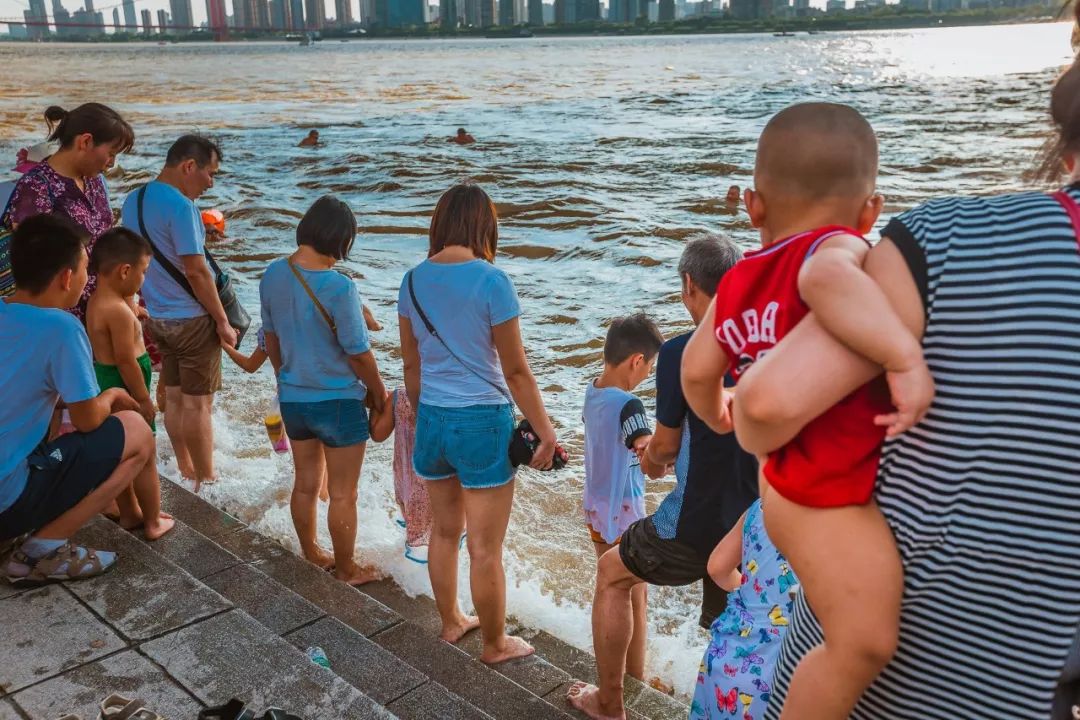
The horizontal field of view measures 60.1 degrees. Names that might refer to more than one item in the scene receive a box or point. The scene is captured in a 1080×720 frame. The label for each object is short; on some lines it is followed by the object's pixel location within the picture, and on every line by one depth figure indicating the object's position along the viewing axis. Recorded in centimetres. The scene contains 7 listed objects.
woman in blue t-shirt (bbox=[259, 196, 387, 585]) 420
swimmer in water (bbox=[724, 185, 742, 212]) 1631
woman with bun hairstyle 477
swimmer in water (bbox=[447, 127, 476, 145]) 2619
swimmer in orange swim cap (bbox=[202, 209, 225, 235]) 1233
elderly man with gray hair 298
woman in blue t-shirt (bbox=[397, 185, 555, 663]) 359
